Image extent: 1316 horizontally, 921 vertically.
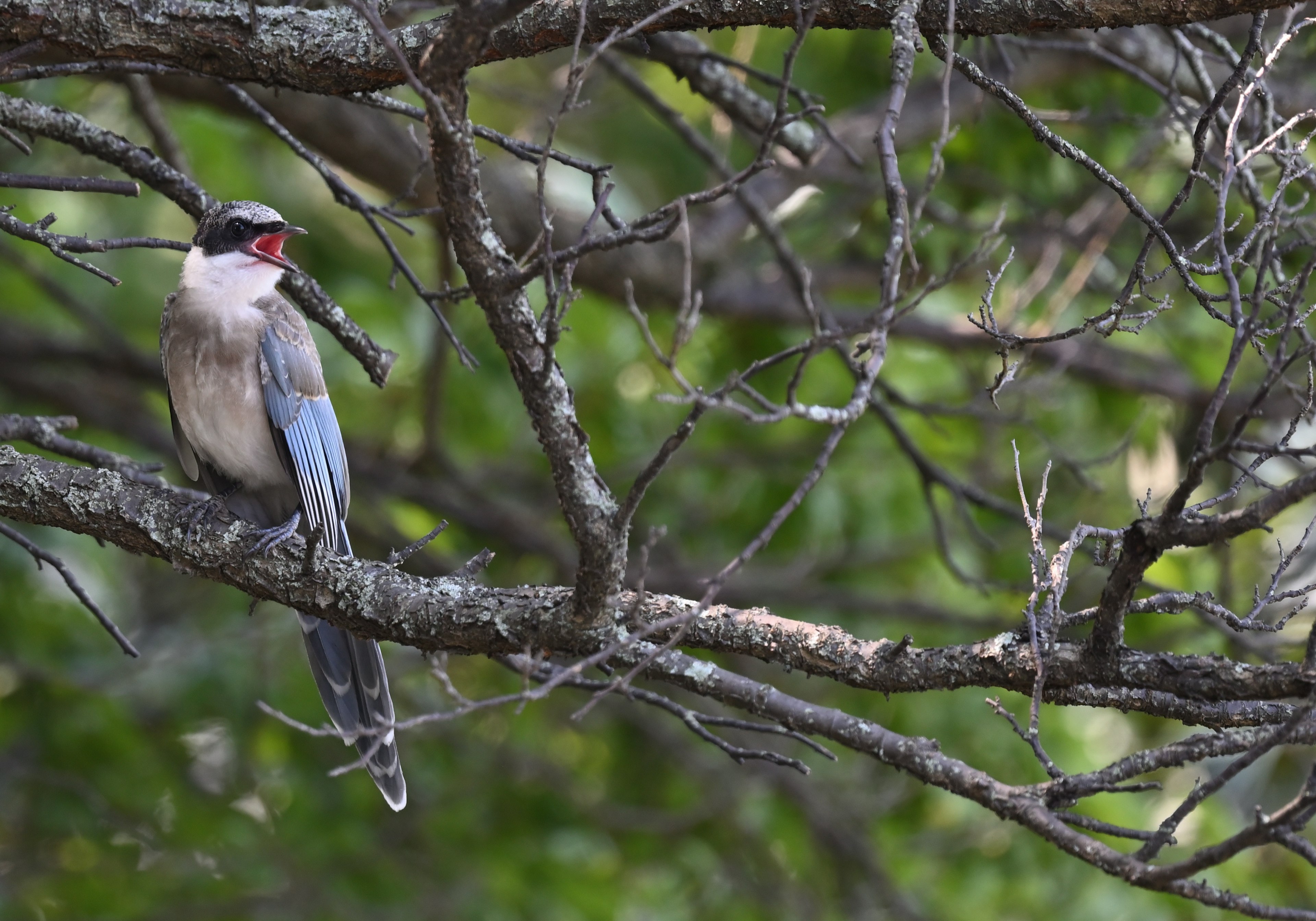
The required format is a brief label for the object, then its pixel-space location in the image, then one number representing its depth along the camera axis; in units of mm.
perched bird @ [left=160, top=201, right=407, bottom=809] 7809
